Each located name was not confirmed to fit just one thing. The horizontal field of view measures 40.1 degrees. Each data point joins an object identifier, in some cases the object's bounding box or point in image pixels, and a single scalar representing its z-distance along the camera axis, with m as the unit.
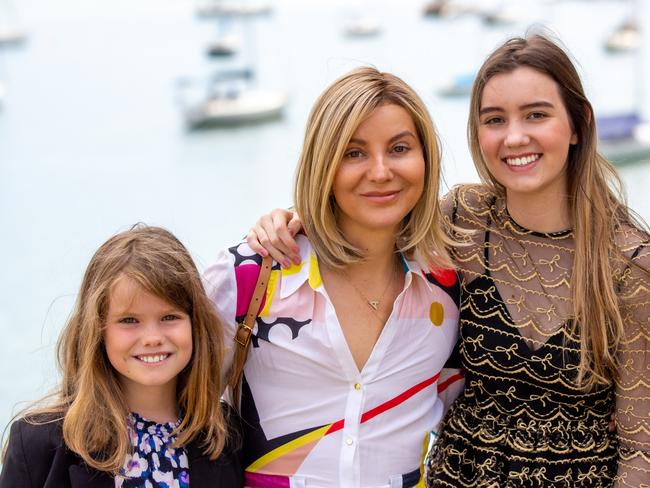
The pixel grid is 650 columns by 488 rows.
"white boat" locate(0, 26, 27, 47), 53.31
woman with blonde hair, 2.73
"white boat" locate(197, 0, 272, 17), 51.27
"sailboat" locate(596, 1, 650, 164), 22.06
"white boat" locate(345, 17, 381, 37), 51.12
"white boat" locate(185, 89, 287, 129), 32.56
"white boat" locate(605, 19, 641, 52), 40.31
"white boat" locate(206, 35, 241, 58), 45.38
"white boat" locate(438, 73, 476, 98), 35.00
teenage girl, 2.72
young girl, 2.49
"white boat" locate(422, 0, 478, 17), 54.16
